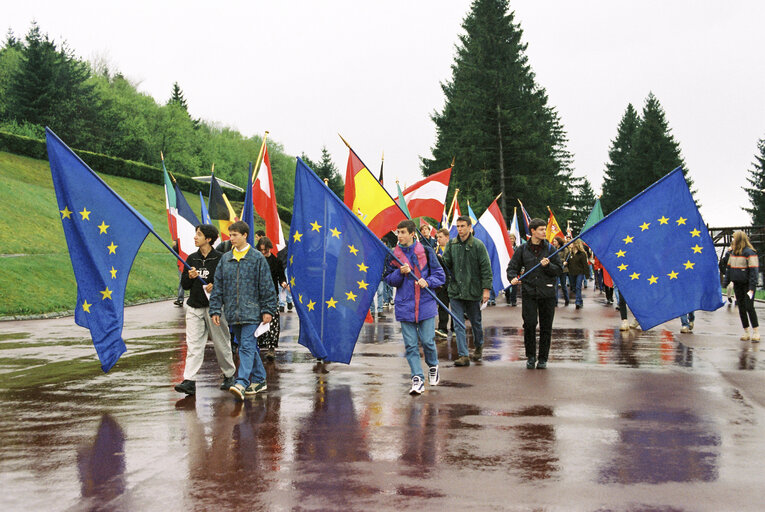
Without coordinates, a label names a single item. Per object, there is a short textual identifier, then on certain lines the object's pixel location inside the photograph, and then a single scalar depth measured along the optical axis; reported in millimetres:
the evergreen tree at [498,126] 48625
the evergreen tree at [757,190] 70512
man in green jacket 10594
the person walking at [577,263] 20827
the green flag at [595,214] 19430
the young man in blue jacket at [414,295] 8125
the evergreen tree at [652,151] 71250
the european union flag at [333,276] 8609
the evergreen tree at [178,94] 110744
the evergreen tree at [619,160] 79688
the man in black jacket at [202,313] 8102
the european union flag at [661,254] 9555
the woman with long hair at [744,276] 12516
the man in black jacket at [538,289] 9734
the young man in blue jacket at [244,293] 7875
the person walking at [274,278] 11180
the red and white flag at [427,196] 16125
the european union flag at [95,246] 8133
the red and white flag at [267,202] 12648
